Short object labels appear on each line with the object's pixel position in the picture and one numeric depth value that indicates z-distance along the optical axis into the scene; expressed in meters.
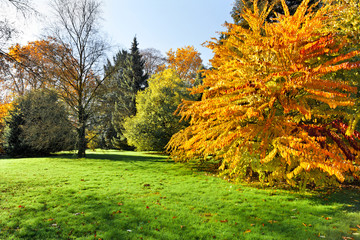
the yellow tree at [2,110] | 17.98
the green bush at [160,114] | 15.16
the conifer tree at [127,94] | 24.31
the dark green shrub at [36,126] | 12.74
